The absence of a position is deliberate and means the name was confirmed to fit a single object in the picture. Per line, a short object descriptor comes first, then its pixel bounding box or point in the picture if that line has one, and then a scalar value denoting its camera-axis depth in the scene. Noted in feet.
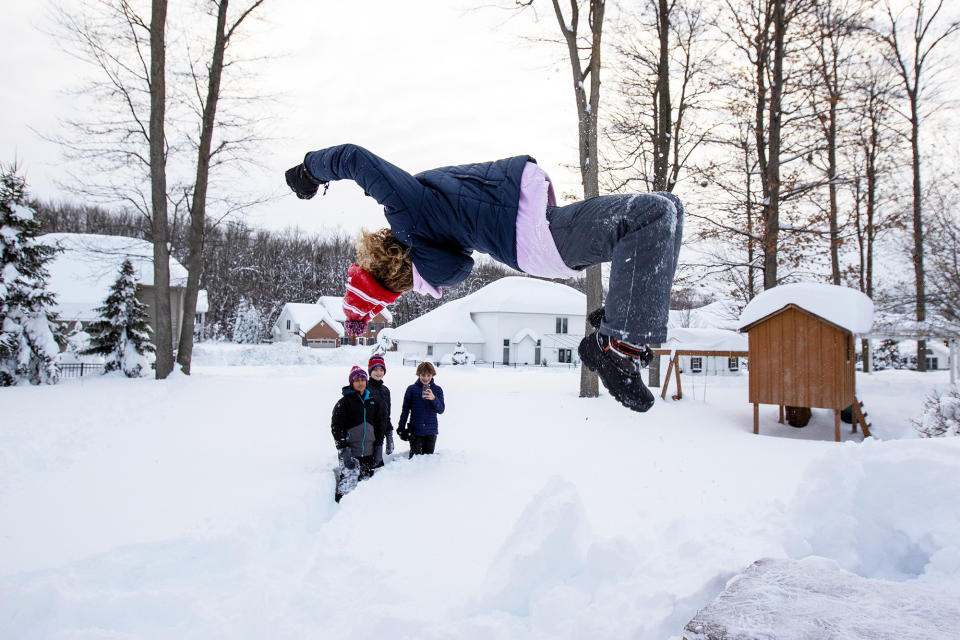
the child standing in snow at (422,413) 23.07
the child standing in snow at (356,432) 20.12
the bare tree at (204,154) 49.67
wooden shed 33.30
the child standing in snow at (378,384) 22.21
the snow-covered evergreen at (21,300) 43.96
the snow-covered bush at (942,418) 25.58
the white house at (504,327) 108.06
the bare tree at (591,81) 37.91
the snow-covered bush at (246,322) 135.54
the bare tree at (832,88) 41.47
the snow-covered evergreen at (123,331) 56.13
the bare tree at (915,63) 57.22
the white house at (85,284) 75.97
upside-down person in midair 6.26
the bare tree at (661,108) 45.14
